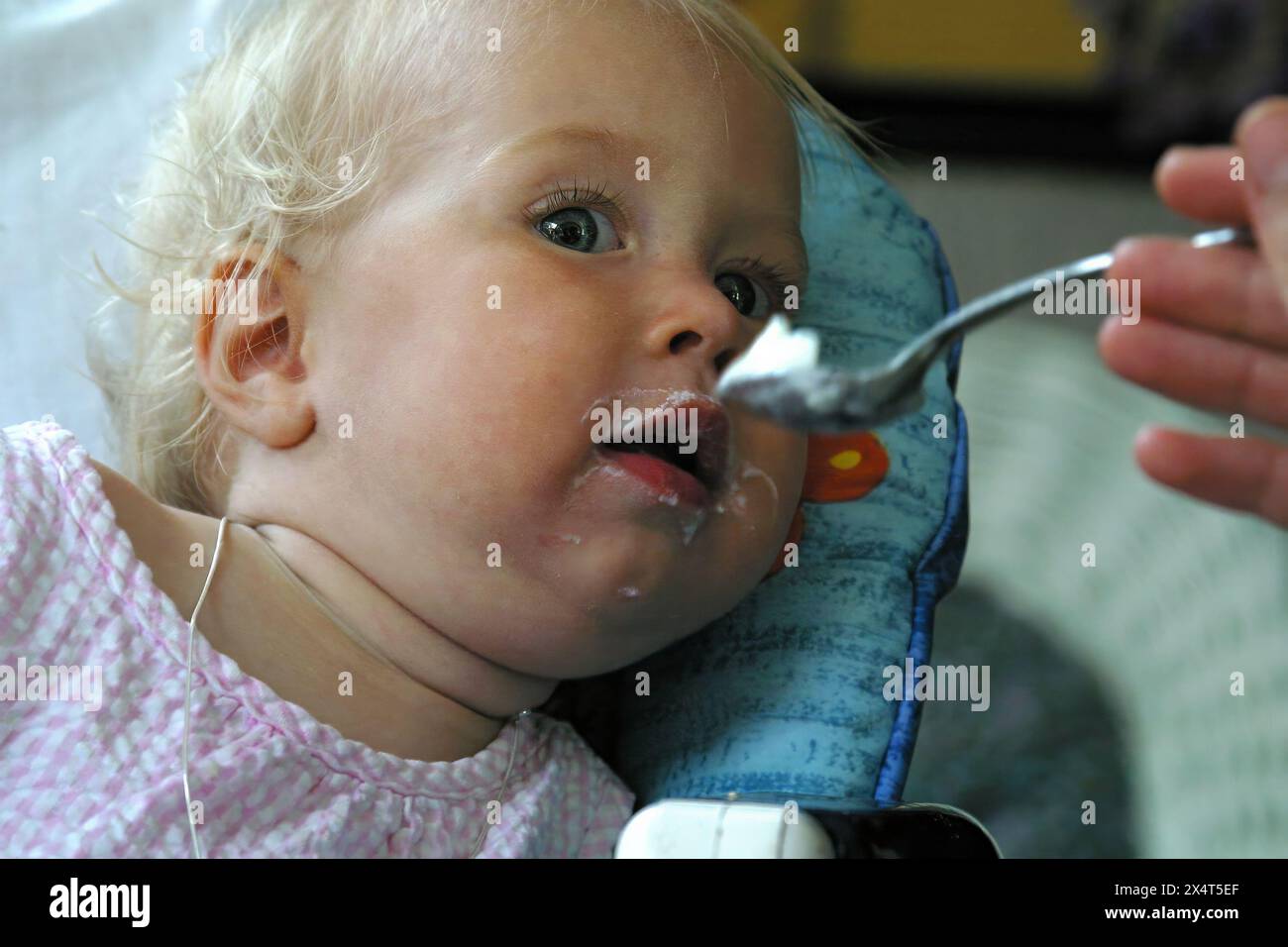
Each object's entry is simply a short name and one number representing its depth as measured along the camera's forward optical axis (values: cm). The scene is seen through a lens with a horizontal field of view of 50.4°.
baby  72
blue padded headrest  87
